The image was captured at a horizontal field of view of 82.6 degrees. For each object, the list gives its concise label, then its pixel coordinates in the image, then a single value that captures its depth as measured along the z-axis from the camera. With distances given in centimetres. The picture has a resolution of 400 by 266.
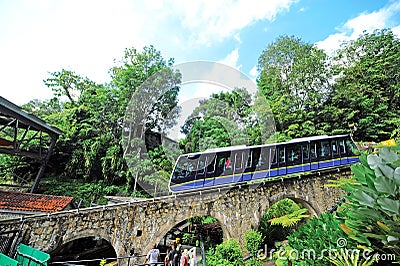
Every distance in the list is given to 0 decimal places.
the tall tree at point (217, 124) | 1599
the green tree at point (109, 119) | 1523
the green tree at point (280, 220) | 1001
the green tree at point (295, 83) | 1752
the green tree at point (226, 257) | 603
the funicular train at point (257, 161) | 987
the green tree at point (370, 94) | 1691
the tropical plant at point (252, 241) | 858
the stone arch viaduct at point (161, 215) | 656
